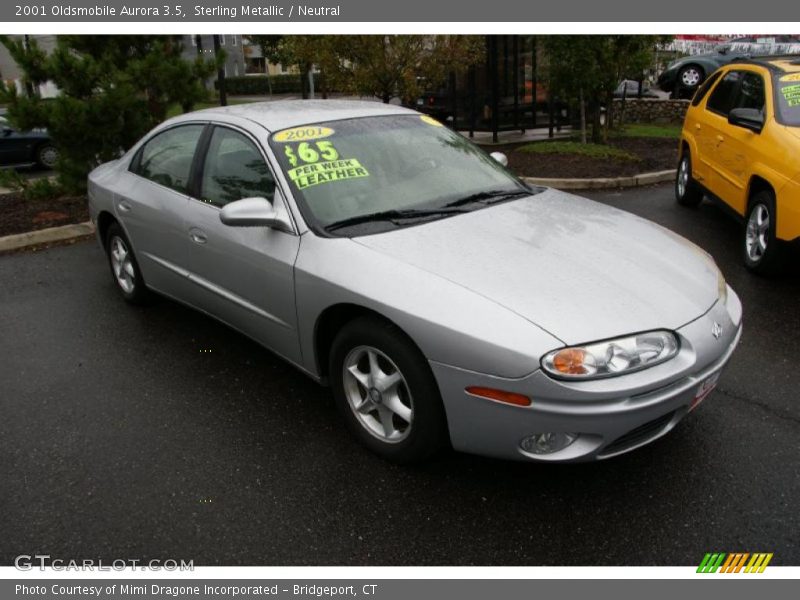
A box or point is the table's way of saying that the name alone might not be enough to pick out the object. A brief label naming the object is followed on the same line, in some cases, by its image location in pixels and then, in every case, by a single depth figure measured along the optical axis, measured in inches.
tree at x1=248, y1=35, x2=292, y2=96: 1285.9
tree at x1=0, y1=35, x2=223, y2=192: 311.6
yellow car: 202.6
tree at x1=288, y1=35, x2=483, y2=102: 462.3
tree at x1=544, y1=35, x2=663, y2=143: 411.5
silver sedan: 102.0
